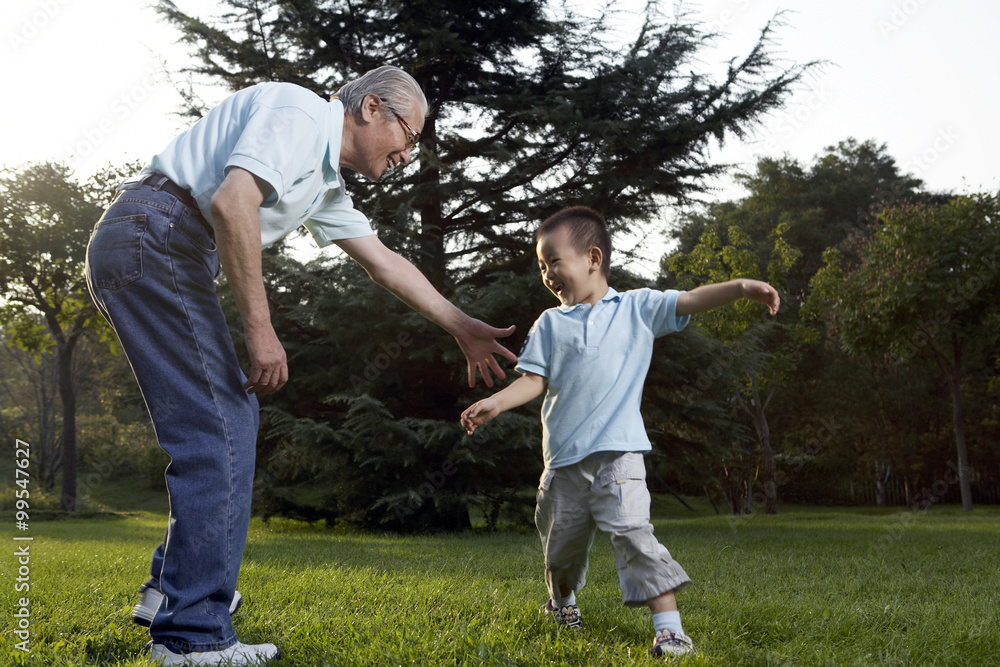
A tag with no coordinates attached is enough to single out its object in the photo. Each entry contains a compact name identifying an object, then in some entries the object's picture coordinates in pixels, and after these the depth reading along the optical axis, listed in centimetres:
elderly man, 212
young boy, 250
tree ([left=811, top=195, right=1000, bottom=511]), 1316
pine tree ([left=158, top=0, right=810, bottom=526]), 848
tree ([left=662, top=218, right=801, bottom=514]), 1431
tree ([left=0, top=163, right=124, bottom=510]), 1288
